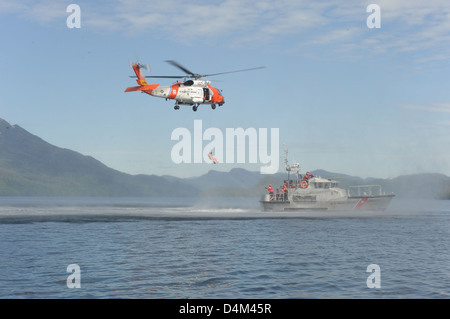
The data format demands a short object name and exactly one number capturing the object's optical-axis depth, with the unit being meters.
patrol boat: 83.62
